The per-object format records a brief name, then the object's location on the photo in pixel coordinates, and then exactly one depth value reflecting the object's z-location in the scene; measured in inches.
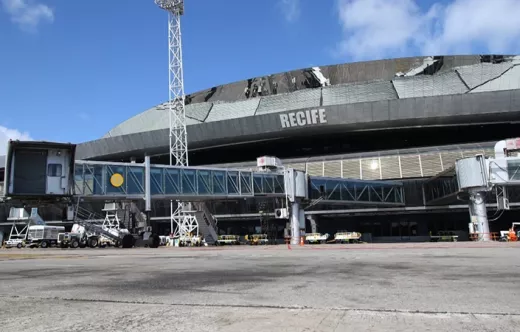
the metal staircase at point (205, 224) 2279.8
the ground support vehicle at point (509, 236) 1862.7
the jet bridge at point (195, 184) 1787.6
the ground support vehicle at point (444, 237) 2441.2
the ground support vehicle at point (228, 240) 2513.5
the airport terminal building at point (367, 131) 2736.2
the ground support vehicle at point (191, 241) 2356.1
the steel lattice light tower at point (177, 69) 2935.5
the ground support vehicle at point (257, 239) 2500.5
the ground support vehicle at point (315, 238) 2388.0
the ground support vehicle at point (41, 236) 2453.4
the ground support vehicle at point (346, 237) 2402.8
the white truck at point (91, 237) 2153.1
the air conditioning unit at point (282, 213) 2140.7
